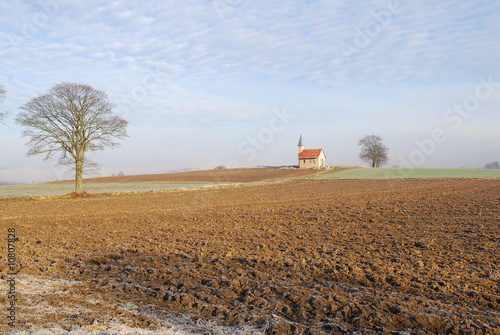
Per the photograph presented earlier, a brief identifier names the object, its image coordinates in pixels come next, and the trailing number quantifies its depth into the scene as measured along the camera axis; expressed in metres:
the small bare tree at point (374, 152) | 104.73
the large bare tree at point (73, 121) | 36.84
